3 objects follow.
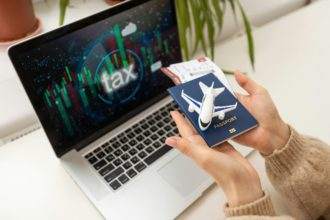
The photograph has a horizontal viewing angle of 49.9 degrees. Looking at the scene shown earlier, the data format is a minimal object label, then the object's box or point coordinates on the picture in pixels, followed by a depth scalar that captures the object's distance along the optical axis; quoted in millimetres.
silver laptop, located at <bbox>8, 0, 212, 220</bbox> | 540
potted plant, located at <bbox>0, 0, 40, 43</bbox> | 659
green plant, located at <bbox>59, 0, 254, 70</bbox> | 682
